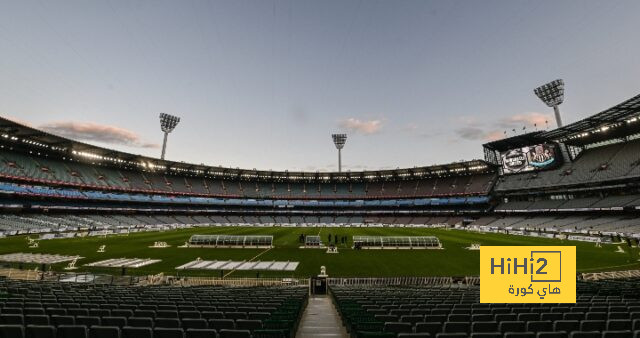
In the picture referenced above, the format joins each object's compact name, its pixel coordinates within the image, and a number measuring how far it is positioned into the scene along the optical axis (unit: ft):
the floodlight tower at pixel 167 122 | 327.88
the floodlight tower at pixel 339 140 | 392.68
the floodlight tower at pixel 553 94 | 250.98
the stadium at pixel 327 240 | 20.81
